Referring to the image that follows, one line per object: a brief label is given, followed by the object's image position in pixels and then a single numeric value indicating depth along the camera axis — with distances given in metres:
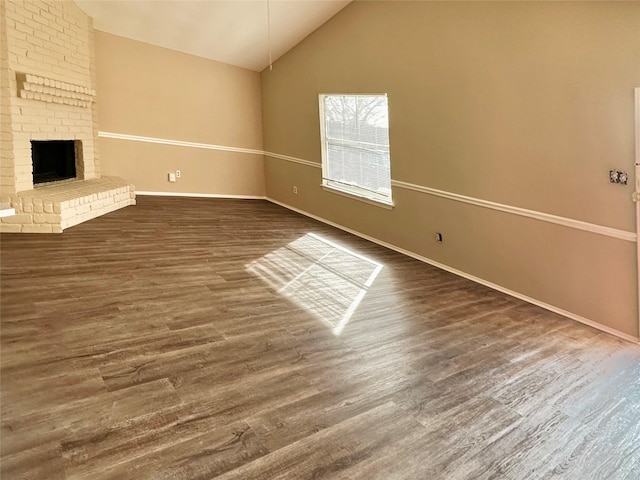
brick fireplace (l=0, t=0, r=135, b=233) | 5.07
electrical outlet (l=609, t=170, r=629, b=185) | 3.53
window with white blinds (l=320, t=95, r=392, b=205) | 6.09
